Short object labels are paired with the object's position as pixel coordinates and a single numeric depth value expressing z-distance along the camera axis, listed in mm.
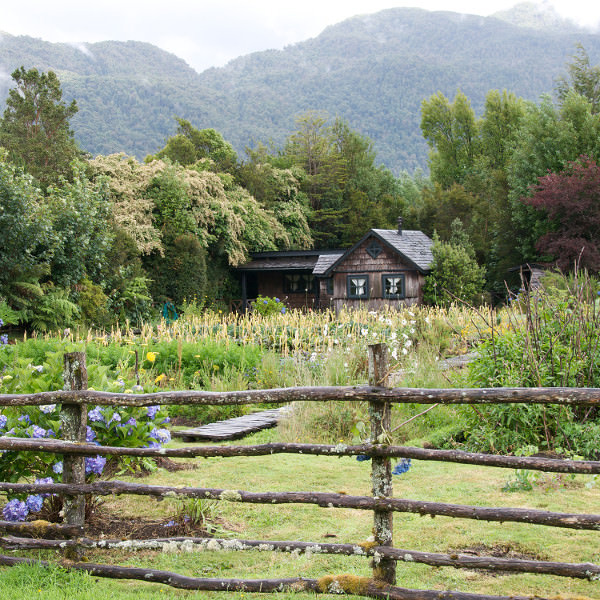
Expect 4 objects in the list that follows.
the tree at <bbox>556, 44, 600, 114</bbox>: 37219
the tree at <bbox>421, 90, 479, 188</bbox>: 48344
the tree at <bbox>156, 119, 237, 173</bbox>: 35750
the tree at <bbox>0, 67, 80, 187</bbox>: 21062
